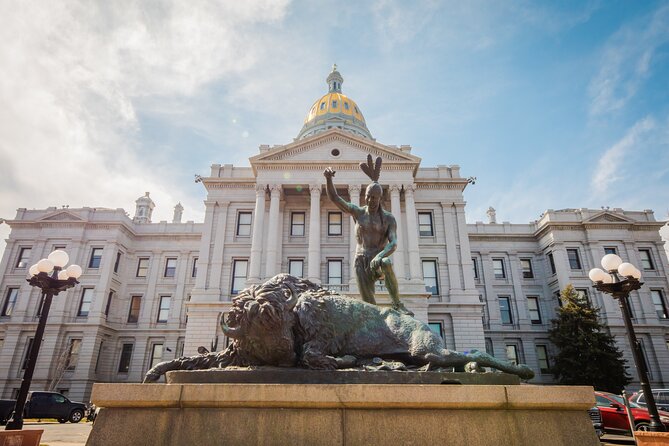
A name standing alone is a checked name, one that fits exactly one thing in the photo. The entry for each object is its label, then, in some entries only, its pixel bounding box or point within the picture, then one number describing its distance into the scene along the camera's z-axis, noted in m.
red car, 11.88
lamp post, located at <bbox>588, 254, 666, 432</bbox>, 8.62
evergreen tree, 26.16
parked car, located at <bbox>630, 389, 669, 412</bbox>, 14.80
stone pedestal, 3.23
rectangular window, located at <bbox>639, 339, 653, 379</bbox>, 31.52
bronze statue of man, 5.65
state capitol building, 28.25
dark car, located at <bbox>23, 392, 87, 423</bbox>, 18.33
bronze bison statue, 3.98
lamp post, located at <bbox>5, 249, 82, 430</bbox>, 8.04
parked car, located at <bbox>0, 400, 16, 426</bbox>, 15.19
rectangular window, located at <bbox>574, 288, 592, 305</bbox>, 33.76
